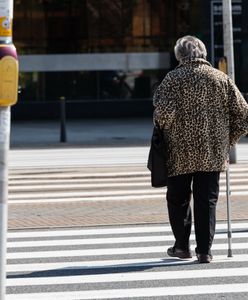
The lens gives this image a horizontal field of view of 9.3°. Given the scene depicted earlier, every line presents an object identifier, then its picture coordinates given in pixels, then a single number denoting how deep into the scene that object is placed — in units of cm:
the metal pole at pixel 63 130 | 3499
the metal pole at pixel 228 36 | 2566
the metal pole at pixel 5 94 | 777
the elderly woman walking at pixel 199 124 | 1256
